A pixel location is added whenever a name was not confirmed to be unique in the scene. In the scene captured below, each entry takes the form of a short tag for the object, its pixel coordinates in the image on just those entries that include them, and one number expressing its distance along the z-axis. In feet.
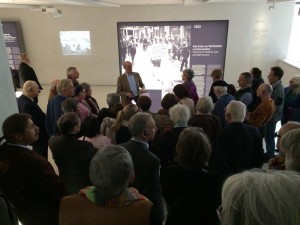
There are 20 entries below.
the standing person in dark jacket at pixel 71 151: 7.91
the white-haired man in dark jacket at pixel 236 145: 8.50
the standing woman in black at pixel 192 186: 5.65
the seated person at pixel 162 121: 10.12
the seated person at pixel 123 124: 9.67
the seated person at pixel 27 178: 6.18
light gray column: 7.64
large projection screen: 23.04
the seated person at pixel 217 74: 14.30
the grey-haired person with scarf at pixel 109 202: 4.26
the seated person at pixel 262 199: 2.39
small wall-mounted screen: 30.60
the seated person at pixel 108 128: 9.82
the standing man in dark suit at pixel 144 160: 7.17
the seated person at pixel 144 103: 10.98
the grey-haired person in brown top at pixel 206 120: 10.10
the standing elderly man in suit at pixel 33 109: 11.72
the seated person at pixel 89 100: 13.77
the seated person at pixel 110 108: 11.34
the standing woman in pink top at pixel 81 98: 12.19
